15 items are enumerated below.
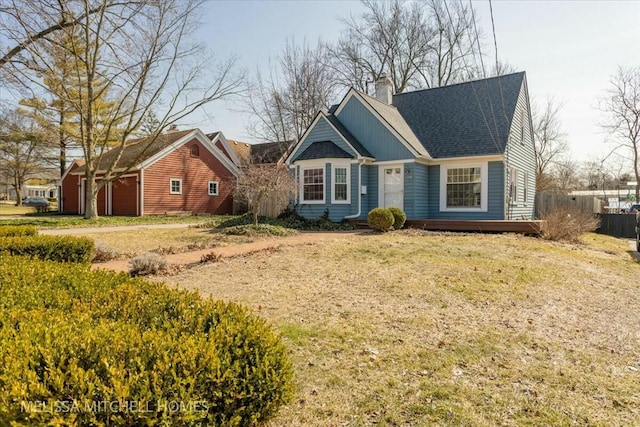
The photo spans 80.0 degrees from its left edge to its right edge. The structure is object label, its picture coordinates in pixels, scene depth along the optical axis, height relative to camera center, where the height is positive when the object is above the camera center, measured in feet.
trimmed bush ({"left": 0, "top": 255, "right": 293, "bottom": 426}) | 5.22 -2.62
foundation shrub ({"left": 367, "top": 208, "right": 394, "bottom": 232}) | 42.70 -2.09
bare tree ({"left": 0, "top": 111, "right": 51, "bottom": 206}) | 105.19 +14.85
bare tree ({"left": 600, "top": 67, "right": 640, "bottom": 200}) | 88.89 +22.60
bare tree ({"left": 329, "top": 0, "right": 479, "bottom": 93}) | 92.89 +37.26
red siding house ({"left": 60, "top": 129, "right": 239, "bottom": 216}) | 77.87 +3.93
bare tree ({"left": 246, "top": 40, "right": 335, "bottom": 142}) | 89.71 +26.90
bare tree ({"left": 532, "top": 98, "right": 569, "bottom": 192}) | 103.30 +17.44
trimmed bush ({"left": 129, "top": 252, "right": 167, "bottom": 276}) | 22.00 -3.92
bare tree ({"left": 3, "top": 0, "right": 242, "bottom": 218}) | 50.72 +20.93
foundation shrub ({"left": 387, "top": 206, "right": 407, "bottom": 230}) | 44.68 -1.94
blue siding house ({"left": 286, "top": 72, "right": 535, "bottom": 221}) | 49.26 +5.51
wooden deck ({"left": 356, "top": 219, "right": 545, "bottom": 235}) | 40.96 -2.80
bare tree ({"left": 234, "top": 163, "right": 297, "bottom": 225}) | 41.91 +1.92
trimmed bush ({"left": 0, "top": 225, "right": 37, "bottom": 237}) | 23.63 -2.19
